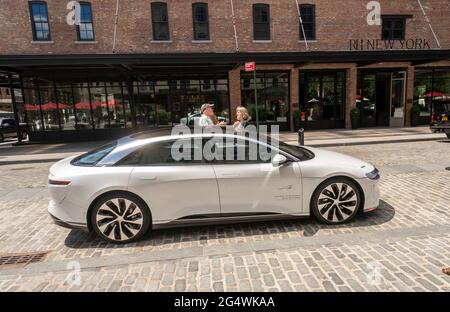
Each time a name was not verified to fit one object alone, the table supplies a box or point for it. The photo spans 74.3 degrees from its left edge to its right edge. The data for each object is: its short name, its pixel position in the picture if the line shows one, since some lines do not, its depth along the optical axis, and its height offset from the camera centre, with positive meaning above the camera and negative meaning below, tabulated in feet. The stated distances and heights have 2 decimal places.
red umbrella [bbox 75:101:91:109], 55.52 +2.08
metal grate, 11.93 -5.69
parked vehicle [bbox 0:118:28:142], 65.46 -2.08
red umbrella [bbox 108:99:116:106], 55.88 +2.40
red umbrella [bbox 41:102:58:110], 55.06 +2.19
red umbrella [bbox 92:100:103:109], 55.72 +2.17
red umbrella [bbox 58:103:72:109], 55.12 +2.05
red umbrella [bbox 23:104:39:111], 54.82 +2.13
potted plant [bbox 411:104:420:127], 60.23 -2.75
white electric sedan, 12.71 -3.28
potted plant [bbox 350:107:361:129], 59.06 -2.44
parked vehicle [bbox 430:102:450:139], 41.34 -2.84
